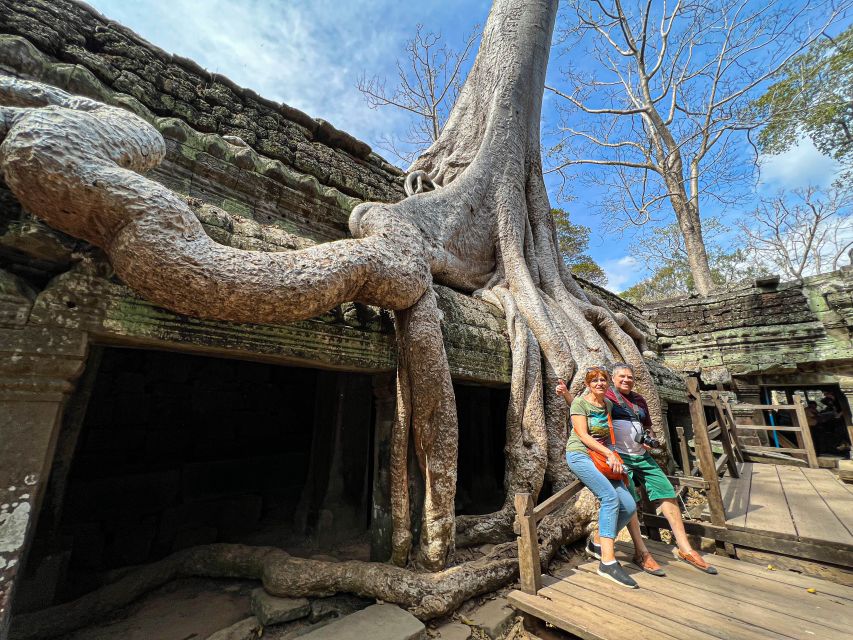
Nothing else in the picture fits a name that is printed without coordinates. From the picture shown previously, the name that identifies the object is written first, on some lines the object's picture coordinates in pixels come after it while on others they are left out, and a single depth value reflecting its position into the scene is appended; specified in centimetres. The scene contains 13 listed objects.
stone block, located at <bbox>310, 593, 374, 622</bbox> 204
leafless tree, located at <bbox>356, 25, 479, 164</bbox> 1223
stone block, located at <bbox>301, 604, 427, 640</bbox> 169
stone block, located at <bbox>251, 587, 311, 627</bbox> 199
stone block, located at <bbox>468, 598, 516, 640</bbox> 192
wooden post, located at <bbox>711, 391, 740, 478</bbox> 395
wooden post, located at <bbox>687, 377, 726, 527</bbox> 277
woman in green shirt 207
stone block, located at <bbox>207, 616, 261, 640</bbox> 190
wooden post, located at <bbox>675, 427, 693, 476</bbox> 520
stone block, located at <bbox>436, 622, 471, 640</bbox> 183
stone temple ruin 145
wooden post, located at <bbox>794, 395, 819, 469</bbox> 520
